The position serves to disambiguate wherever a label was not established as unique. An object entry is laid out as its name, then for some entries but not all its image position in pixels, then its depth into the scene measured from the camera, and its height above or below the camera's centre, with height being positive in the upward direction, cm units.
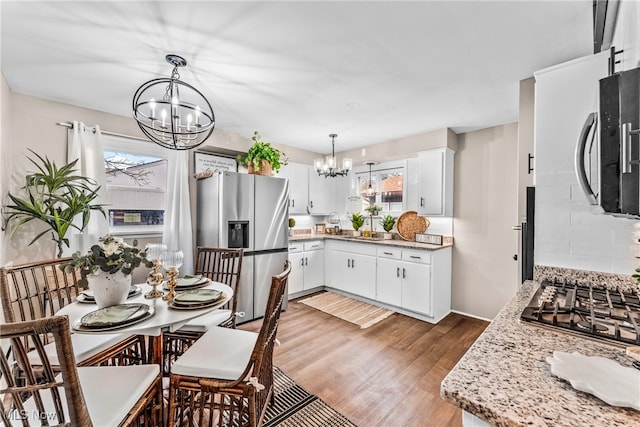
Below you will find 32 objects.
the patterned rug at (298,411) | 174 -134
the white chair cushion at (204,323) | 184 -77
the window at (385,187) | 427 +37
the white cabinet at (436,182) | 360 +38
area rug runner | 339 -134
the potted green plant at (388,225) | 423 -23
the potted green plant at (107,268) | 146 -31
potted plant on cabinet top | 346 +67
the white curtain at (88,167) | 274 +45
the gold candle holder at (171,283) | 167 -47
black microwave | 76 +20
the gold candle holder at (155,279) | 174 -44
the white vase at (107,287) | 148 -42
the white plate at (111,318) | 127 -53
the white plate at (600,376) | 61 -41
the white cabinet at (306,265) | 412 -87
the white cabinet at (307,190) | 450 +35
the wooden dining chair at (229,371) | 133 -80
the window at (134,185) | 310 +31
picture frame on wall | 360 +65
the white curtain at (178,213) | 328 -3
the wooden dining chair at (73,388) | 80 -75
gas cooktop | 92 -41
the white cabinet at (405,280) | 335 -90
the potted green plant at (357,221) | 461 -18
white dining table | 130 -56
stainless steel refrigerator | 323 -17
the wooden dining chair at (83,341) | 147 -76
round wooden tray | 400 -21
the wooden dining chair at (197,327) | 185 -82
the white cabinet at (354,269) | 391 -89
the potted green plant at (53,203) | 230 +7
